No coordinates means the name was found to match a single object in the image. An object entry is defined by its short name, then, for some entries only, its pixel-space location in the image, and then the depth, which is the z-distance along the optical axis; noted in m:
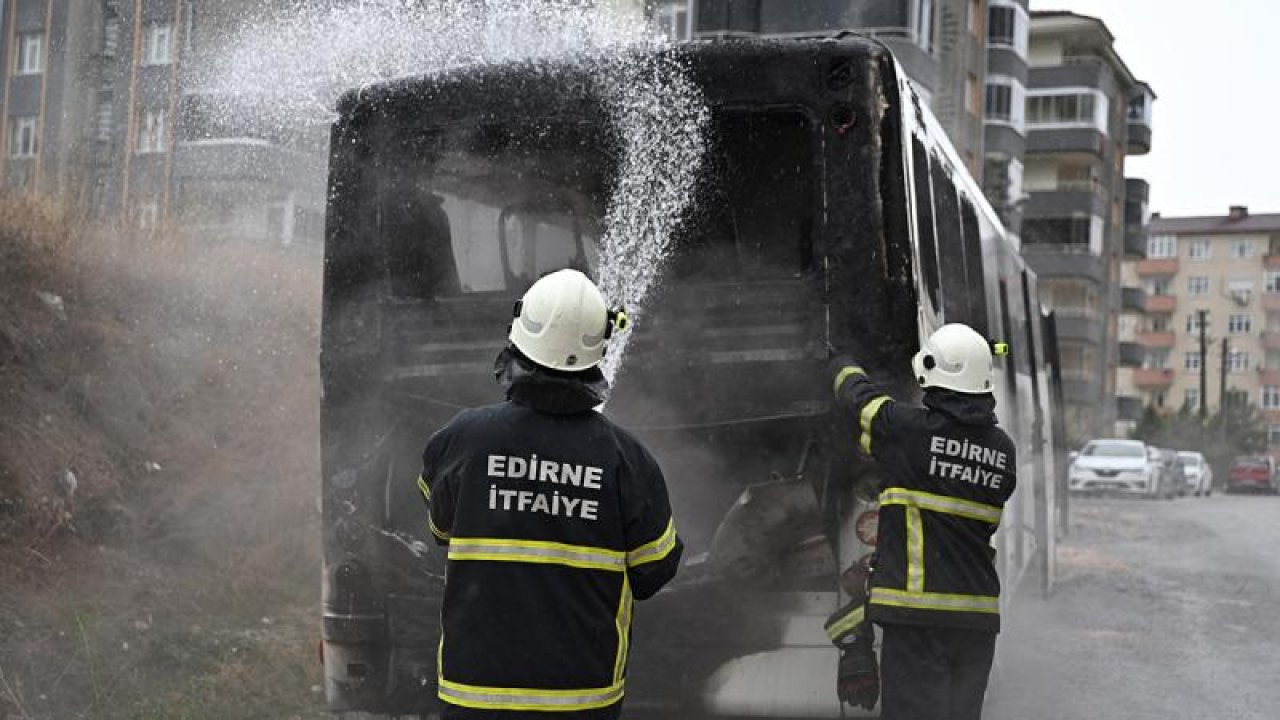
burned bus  5.02
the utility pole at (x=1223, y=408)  70.38
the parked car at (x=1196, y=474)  39.06
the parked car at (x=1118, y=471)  31.95
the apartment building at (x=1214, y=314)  98.06
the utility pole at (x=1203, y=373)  69.56
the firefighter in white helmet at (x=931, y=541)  4.83
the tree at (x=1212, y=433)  65.62
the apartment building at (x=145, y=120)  12.40
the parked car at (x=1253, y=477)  52.11
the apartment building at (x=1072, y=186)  60.69
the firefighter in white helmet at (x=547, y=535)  3.36
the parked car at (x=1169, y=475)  33.94
